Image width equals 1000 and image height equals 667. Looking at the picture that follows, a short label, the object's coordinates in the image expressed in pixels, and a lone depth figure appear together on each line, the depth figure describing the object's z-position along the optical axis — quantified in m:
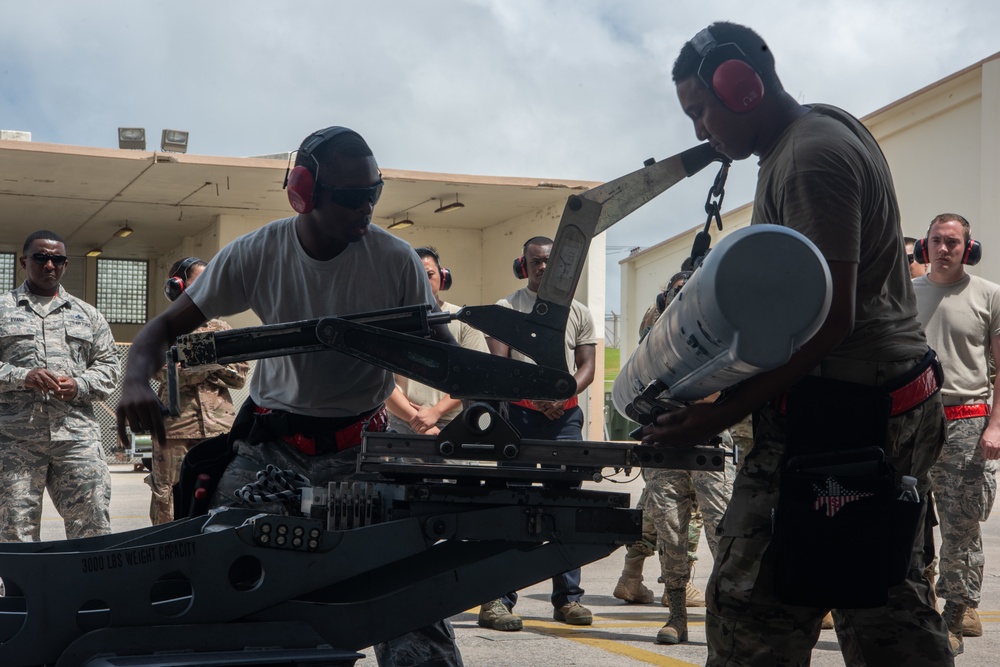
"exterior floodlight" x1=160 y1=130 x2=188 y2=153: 19.23
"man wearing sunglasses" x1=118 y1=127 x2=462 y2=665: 3.71
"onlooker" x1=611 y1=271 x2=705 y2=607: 6.86
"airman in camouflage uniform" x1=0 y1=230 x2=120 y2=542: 6.54
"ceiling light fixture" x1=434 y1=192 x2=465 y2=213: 22.25
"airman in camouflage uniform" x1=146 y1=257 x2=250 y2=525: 7.29
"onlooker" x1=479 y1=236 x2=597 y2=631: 6.33
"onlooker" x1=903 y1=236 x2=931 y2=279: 7.49
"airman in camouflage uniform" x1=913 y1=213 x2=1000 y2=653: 6.07
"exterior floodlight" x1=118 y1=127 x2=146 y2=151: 19.22
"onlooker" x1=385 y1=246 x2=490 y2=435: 7.74
